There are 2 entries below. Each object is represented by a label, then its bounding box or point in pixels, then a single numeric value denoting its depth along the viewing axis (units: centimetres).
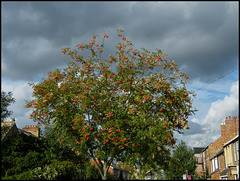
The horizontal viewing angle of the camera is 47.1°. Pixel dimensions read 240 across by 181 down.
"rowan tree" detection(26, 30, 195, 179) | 1911
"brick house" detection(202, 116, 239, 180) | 4544
